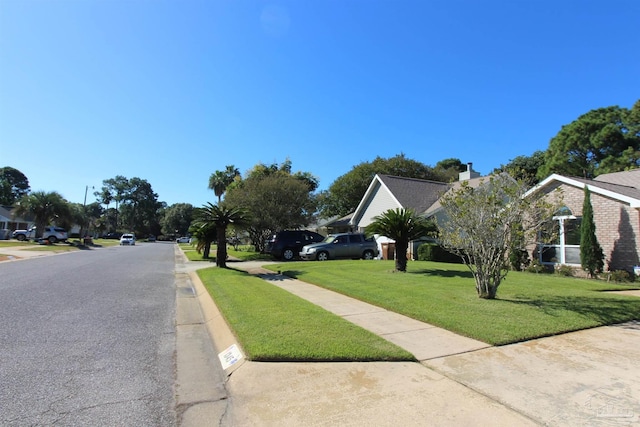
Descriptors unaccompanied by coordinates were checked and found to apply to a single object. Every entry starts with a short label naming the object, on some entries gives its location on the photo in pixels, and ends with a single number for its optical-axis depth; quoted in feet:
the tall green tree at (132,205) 331.16
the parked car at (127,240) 171.01
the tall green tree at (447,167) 138.21
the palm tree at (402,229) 42.80
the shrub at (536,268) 46.69
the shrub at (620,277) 38.75
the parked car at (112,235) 295.69
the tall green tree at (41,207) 141.08
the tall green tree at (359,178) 128.16
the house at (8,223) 184.55
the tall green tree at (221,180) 171.83
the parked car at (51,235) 137.39
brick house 40.70
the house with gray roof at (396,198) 75.87
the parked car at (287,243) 71.61
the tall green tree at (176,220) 317.01
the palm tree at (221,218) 53.83
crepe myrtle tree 24.64
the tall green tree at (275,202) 84.79
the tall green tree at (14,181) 289.55
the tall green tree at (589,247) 41.63
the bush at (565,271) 44.19
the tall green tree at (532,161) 146.00
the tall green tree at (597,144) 101.65
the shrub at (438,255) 60.90
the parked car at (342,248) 65.82
